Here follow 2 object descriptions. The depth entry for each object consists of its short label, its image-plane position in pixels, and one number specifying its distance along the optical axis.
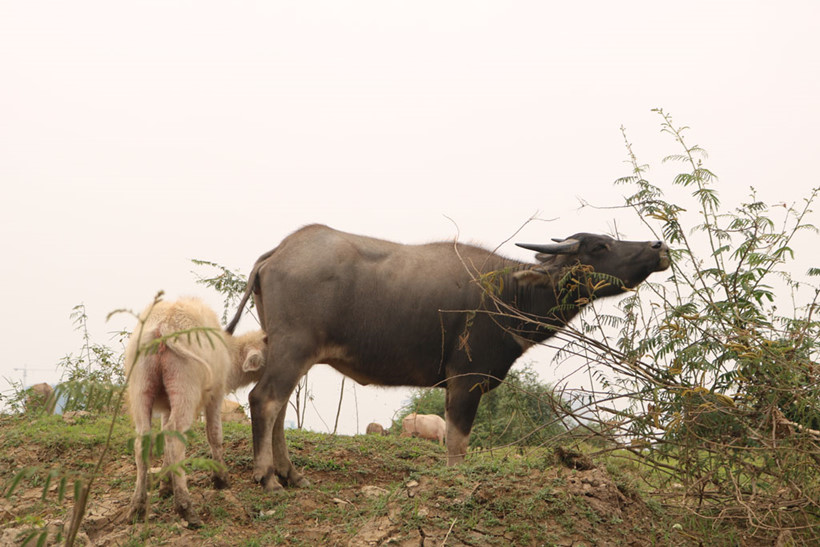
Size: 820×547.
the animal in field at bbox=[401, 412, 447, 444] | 10.71
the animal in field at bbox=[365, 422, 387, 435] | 11.53
